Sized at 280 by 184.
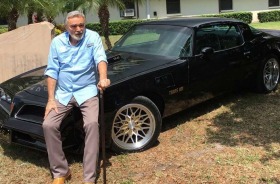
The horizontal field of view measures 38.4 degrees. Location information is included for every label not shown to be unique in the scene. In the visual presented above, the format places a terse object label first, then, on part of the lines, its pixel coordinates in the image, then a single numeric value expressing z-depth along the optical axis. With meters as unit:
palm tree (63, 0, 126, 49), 12.27
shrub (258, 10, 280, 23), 28.48
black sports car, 4.15
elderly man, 3.71
